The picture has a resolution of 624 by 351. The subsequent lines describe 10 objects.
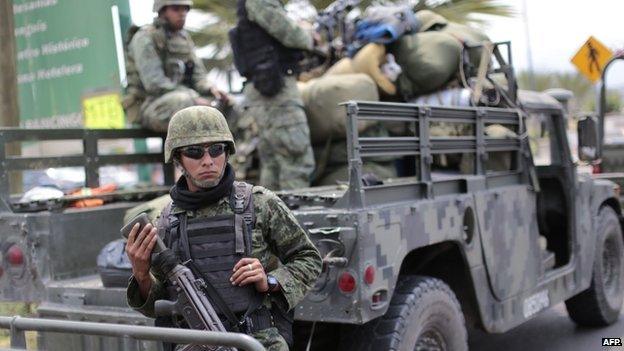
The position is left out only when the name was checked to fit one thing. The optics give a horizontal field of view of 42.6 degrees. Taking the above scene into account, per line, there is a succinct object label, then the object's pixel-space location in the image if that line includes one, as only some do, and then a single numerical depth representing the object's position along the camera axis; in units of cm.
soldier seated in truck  544
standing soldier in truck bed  531
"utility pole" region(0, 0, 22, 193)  665
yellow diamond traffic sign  989
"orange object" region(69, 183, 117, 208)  480
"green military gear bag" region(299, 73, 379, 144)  544
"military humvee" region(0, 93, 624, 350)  355
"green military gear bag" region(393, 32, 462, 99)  564
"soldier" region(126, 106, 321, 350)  268
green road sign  812
